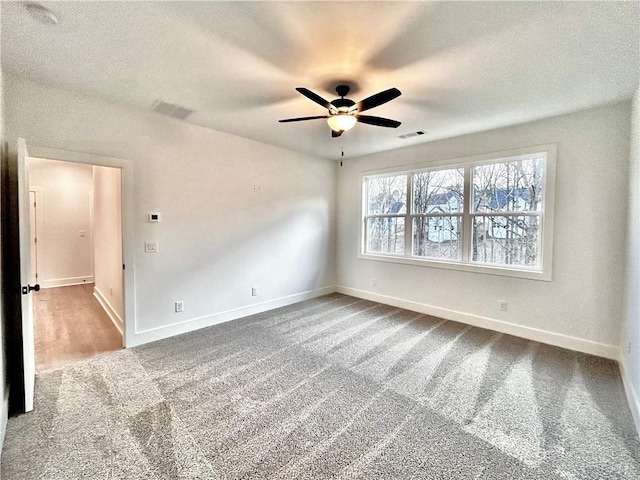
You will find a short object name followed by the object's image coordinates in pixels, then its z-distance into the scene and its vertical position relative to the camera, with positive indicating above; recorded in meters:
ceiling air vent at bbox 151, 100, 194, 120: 2.94 +1.31
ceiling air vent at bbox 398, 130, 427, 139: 3.79 +1.33
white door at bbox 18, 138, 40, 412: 2.04 -0.35
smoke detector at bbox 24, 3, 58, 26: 1.62 +1.28
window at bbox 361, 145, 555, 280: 3.41 +0.23
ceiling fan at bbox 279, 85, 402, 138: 2.24 +1.03
